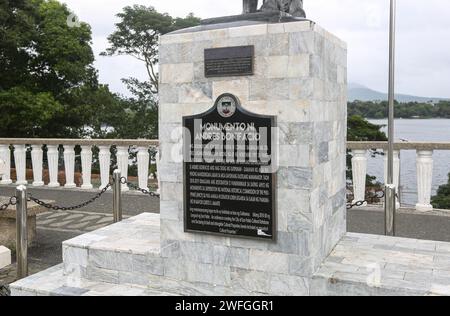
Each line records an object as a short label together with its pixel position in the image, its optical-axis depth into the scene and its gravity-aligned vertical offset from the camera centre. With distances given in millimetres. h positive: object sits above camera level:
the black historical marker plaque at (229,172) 4379 -377
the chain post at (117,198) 6839 -945
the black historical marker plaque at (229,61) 4355 +679
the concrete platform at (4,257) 5449 -1439
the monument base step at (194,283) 4141 -1298
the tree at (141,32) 23344 +5076
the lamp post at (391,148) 5832 -223
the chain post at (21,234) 5562 -1204
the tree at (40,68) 17828 +2675
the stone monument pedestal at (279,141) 4203 -75
